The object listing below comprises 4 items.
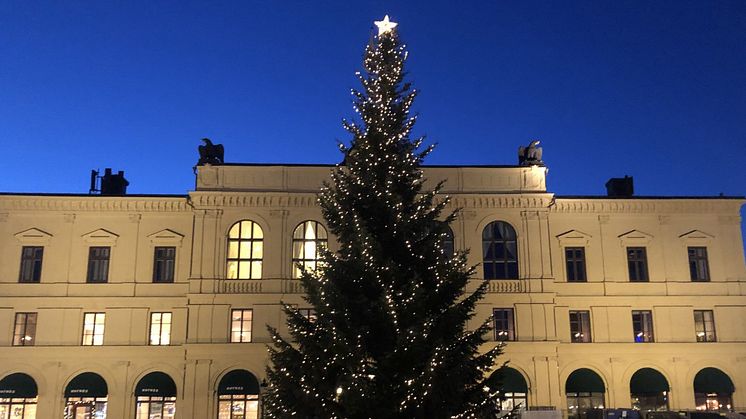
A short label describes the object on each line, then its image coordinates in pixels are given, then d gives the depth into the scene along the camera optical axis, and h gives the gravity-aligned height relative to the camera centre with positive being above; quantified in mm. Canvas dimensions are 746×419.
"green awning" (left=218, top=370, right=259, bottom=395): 37344 +90
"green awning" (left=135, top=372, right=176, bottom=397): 37812 +1
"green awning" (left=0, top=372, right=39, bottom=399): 37406 -34
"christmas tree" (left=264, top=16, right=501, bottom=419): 17156 +1821
